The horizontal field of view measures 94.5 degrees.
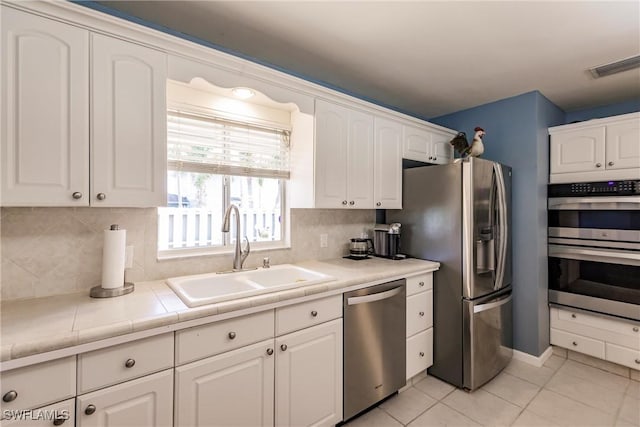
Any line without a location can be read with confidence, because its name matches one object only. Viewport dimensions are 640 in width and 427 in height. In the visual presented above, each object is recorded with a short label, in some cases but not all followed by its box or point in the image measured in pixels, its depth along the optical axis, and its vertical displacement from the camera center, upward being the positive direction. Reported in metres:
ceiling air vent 2.15 +1.12
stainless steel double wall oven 2.38 -0.28
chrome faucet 1.97 -0.27
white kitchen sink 1.43 -0.41
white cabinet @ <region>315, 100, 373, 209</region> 2.14 +0.44
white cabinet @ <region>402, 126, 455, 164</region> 2.71 +0.67
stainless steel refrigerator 2.22 -0.34
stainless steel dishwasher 1.82 -0.86
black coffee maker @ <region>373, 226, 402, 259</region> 2.54 -0.23
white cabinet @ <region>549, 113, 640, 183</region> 2.43 +0.57
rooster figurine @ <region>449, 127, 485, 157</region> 2.66 +0.65
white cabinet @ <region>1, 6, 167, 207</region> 1.16 +0.42
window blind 1.87 +0.47
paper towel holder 1.41 -0.38
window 1.89 +0.24
